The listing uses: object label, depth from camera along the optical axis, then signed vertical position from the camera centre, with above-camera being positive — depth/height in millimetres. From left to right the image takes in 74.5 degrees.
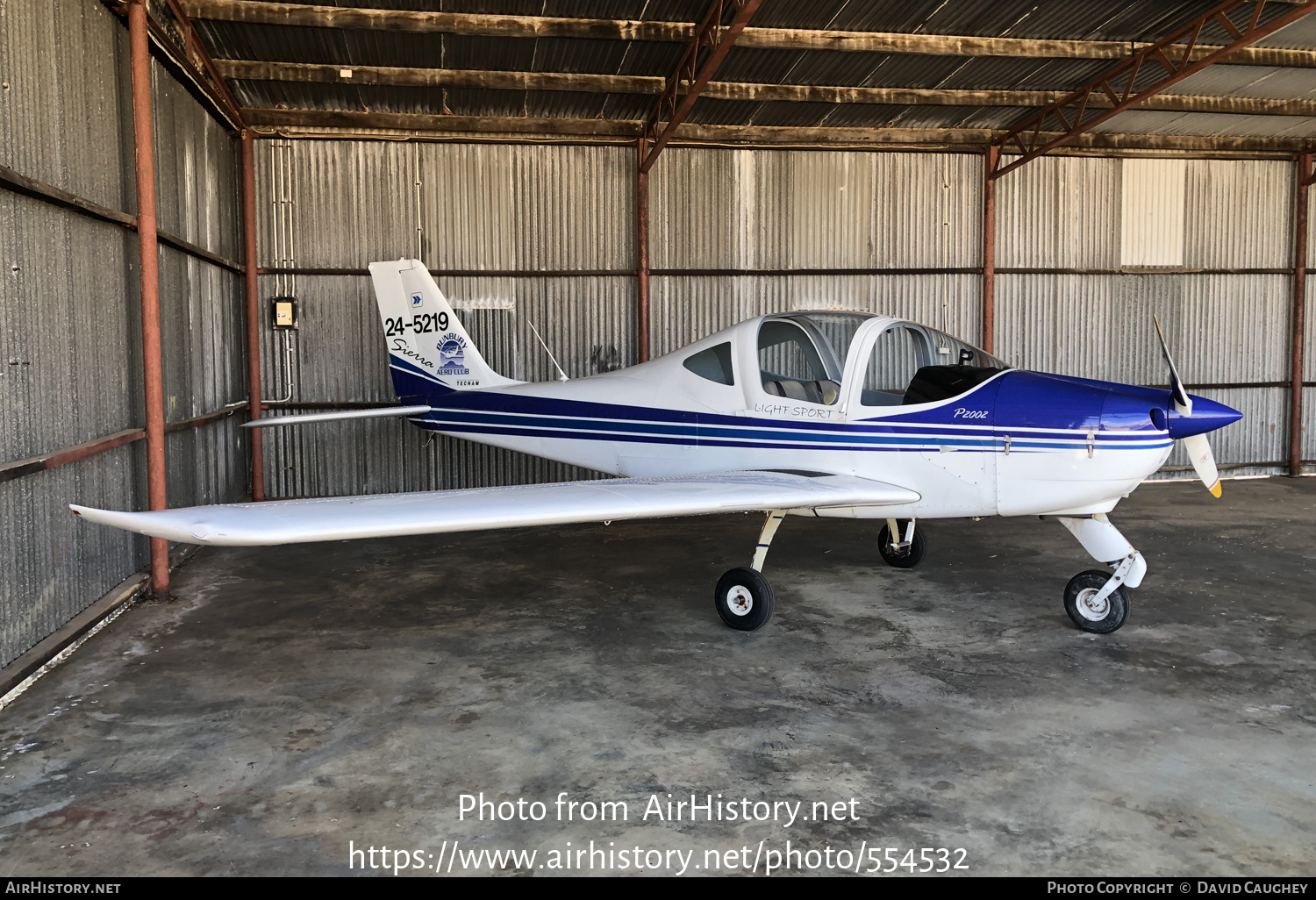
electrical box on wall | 11203 +912
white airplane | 5129 -491
